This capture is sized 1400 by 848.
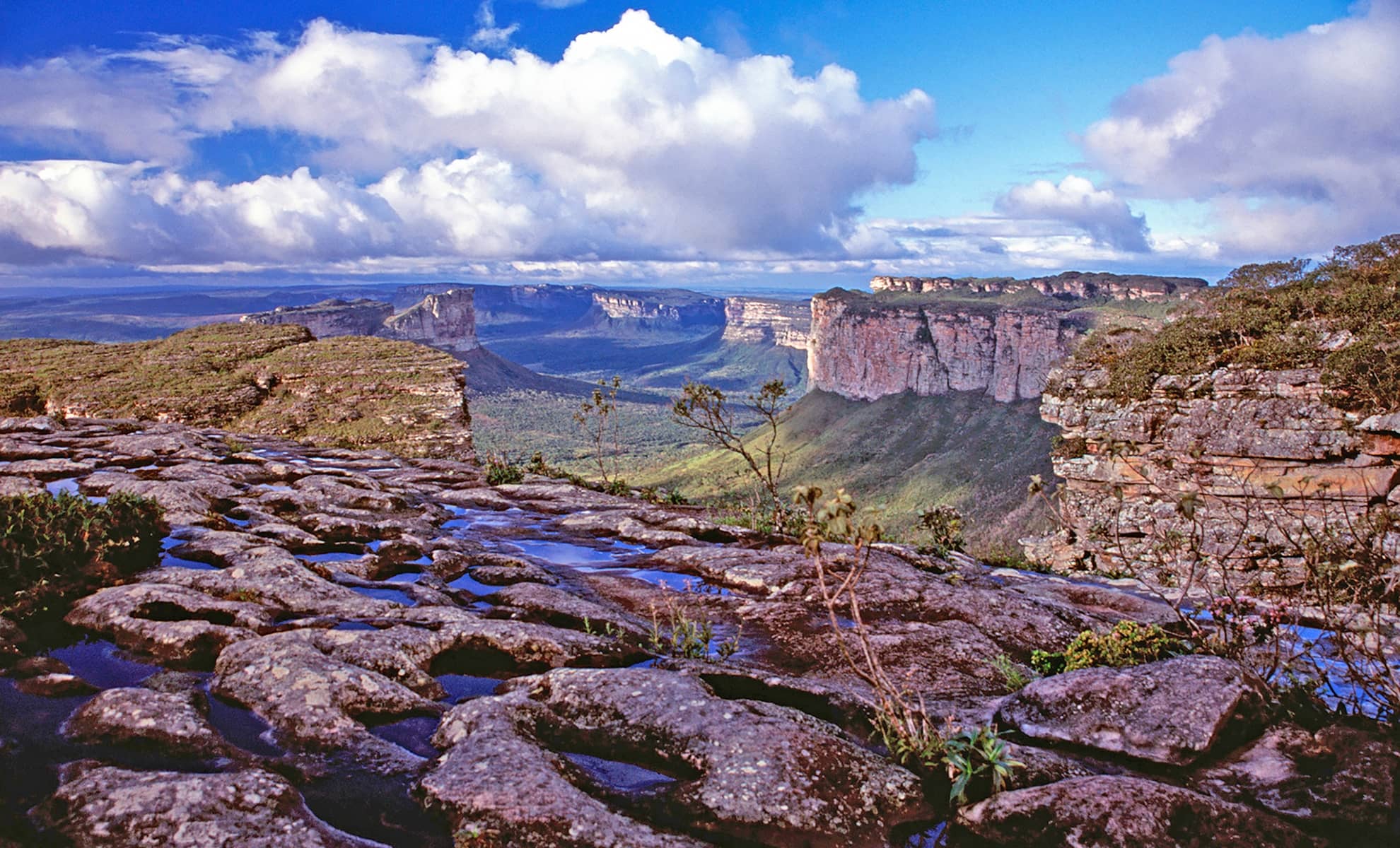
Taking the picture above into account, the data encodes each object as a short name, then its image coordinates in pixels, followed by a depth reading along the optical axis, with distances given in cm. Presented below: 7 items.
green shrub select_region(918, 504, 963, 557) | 1838
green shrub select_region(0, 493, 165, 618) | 884
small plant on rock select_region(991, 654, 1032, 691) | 927
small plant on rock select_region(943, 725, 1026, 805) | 625
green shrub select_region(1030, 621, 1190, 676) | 900
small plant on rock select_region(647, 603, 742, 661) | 991
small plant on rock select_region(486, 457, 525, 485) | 2394
